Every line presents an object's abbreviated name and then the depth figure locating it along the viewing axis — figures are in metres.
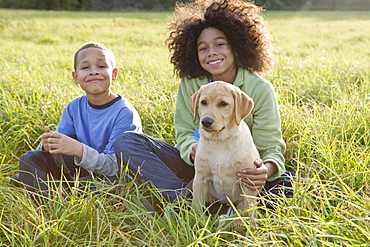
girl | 2.93
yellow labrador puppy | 2.42
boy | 2.94
